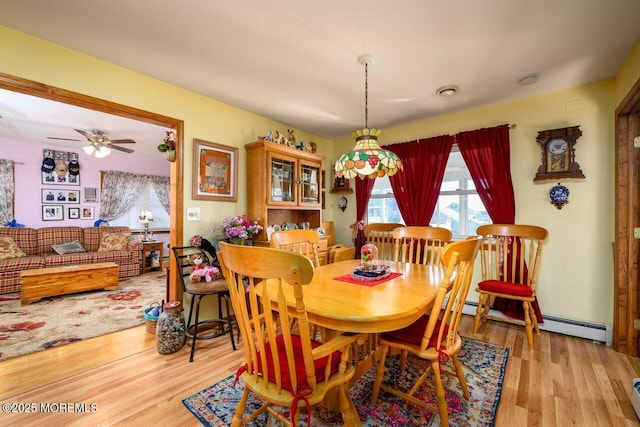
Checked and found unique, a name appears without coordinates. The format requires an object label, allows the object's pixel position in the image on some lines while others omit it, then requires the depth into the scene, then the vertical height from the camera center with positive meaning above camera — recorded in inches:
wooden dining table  45.4 -17.1
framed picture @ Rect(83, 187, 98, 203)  215.0 +14.5
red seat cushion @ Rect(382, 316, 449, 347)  57.1 -26.6
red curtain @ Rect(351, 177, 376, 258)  154.4 +4.9
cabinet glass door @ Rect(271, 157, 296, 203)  123.8 +15.6
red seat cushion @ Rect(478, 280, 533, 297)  93.0 -26.4
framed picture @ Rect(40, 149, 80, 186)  198.1 +33.4
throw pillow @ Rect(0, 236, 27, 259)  157.8 -21.4
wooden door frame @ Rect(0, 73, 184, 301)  73.4 +33.4
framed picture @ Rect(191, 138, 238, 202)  108.1 +17.4
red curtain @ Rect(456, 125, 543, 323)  112.4 +17.7
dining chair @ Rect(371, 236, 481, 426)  49.7 -26.6
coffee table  138.1 -36.8
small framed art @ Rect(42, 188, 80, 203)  197.9 +13.0
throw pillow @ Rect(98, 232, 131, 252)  193.6 -20.8
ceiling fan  158.6 +43.8
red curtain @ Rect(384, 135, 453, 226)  130.3 +18.3
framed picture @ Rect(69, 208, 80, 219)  207.9 -0.1
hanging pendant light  74.2 +14.8
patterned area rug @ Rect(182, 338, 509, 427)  58.5 -44.8
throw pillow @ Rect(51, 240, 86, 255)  177.9 -23.4
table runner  66.9 -17.1
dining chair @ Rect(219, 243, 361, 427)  36.7 -21.0
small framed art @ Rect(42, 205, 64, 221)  197.5 +0.2
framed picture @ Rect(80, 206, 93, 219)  213.1 +0.7
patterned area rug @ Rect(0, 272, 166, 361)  97.6 -46.3
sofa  153.3 -24.4
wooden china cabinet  118.5 +13.9
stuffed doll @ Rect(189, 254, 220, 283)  97.3 -21.0
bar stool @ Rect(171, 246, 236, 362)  92.0 -25.8
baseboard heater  94.7 -42.1
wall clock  101.0 +23.1
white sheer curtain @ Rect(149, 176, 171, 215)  253.6 +23.8
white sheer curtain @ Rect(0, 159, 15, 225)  181.3 +15.3
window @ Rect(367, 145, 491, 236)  128.2 +5.0
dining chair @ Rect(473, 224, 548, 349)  95.4 -20.6
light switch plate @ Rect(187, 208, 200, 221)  106.3 -0.4
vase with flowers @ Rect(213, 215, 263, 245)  107.0 -6.6
